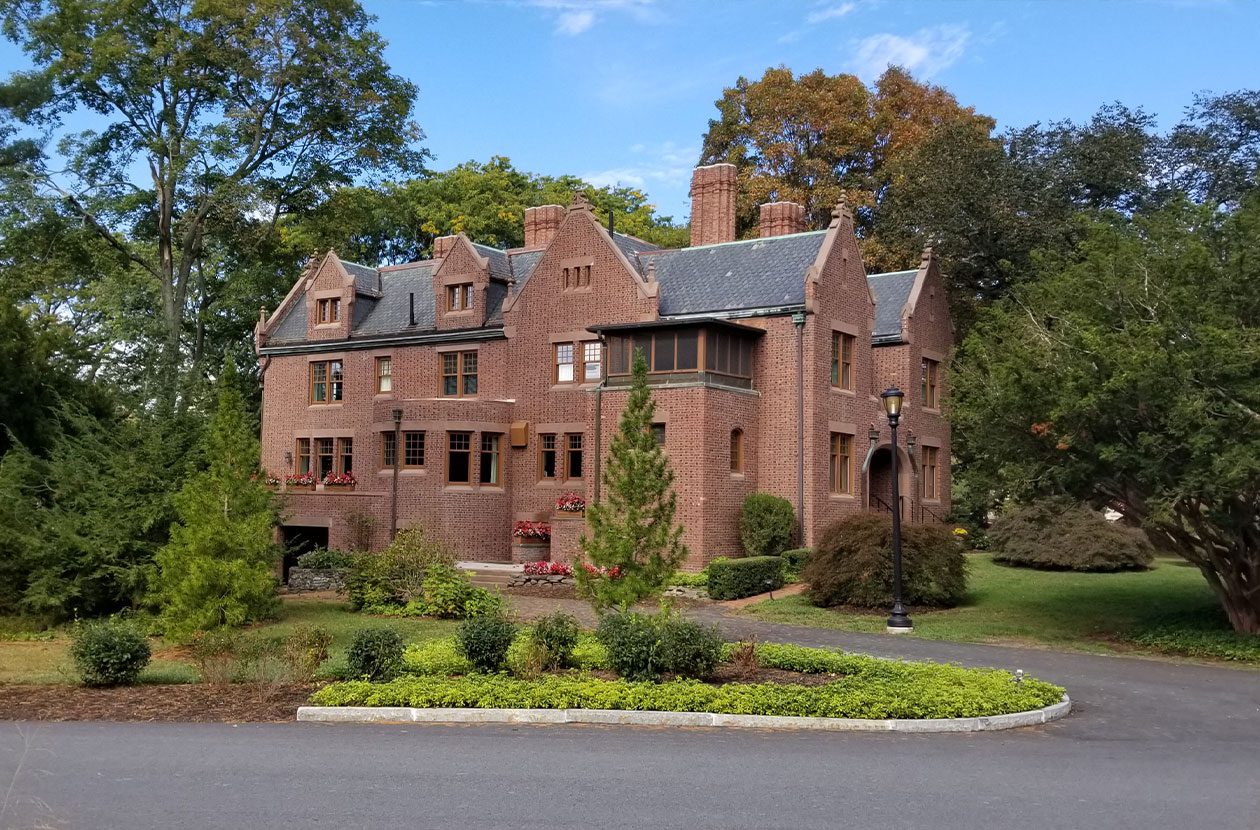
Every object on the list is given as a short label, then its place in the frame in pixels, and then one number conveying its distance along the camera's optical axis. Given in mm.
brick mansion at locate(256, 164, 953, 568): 32219
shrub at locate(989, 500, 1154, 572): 32000
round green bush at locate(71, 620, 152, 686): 14375
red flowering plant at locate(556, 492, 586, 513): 32938
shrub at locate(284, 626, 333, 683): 14789
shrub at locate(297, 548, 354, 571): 31056
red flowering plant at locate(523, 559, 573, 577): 30297
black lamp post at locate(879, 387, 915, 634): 21781
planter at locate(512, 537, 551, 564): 34156
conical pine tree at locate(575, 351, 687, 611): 14562
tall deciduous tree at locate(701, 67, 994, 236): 50219
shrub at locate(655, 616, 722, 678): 13930
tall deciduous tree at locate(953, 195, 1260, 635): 18000
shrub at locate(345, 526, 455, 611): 23859
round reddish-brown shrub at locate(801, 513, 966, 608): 24859
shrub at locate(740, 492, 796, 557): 31266
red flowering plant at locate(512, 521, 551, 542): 34250
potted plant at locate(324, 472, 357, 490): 37750
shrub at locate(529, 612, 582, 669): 14922
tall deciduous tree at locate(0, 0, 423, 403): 36469
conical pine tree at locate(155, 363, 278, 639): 18141
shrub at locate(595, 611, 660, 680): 13922
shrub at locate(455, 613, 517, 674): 14656
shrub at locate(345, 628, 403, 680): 13992
